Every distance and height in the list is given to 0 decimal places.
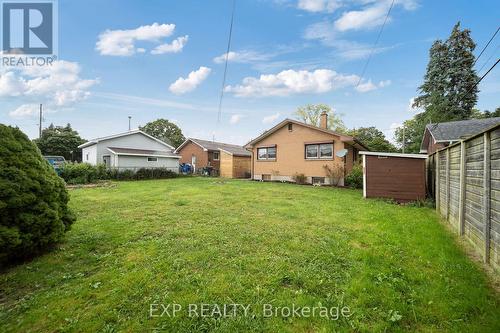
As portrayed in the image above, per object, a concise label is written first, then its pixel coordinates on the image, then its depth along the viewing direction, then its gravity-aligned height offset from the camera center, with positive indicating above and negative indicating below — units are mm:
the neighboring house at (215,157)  23062 +1062
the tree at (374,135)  26578 +5919
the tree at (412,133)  27428 +5186
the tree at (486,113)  29609 +7472
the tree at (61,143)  35031 +3746
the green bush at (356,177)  13641 -610
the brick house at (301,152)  15312 +1111
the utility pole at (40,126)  29859 +5395
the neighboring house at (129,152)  21469 +1433
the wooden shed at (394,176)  9125 -376
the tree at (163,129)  48562 +8000
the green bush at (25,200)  3248 -528
